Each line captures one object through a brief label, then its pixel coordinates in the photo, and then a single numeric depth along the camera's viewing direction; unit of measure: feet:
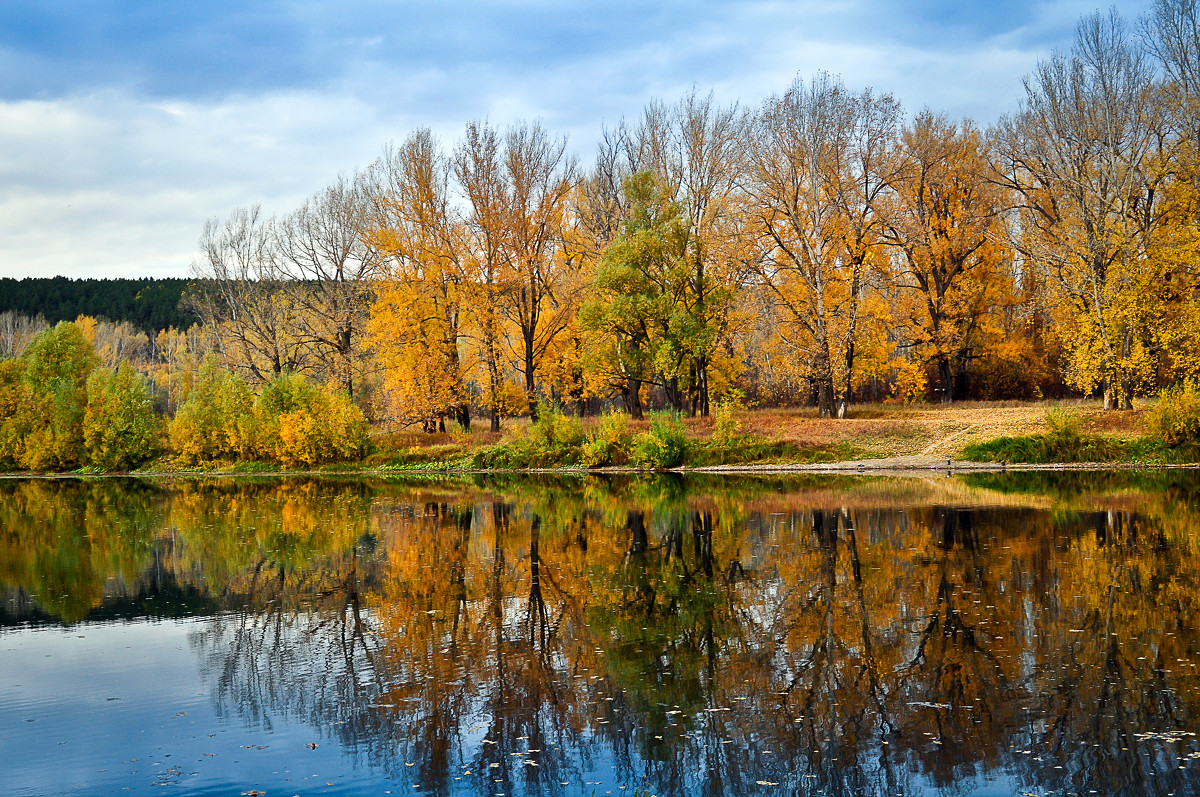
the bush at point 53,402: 157.58
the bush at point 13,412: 160.76
